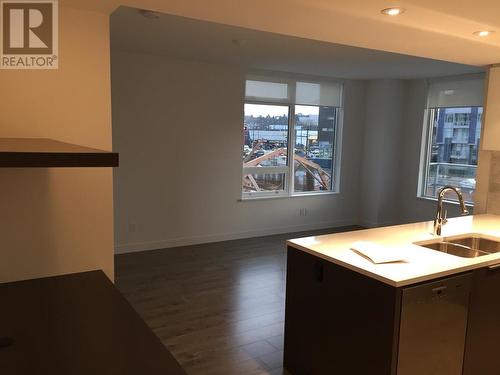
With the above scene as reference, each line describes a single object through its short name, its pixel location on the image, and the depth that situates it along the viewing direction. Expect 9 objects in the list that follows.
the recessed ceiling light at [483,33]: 2.50
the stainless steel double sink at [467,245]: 2.85
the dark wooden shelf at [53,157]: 1.10
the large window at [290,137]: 6.42
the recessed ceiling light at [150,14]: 3.34
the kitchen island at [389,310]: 2.04
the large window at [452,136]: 6.12
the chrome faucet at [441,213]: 2.80
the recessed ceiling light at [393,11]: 2.08
